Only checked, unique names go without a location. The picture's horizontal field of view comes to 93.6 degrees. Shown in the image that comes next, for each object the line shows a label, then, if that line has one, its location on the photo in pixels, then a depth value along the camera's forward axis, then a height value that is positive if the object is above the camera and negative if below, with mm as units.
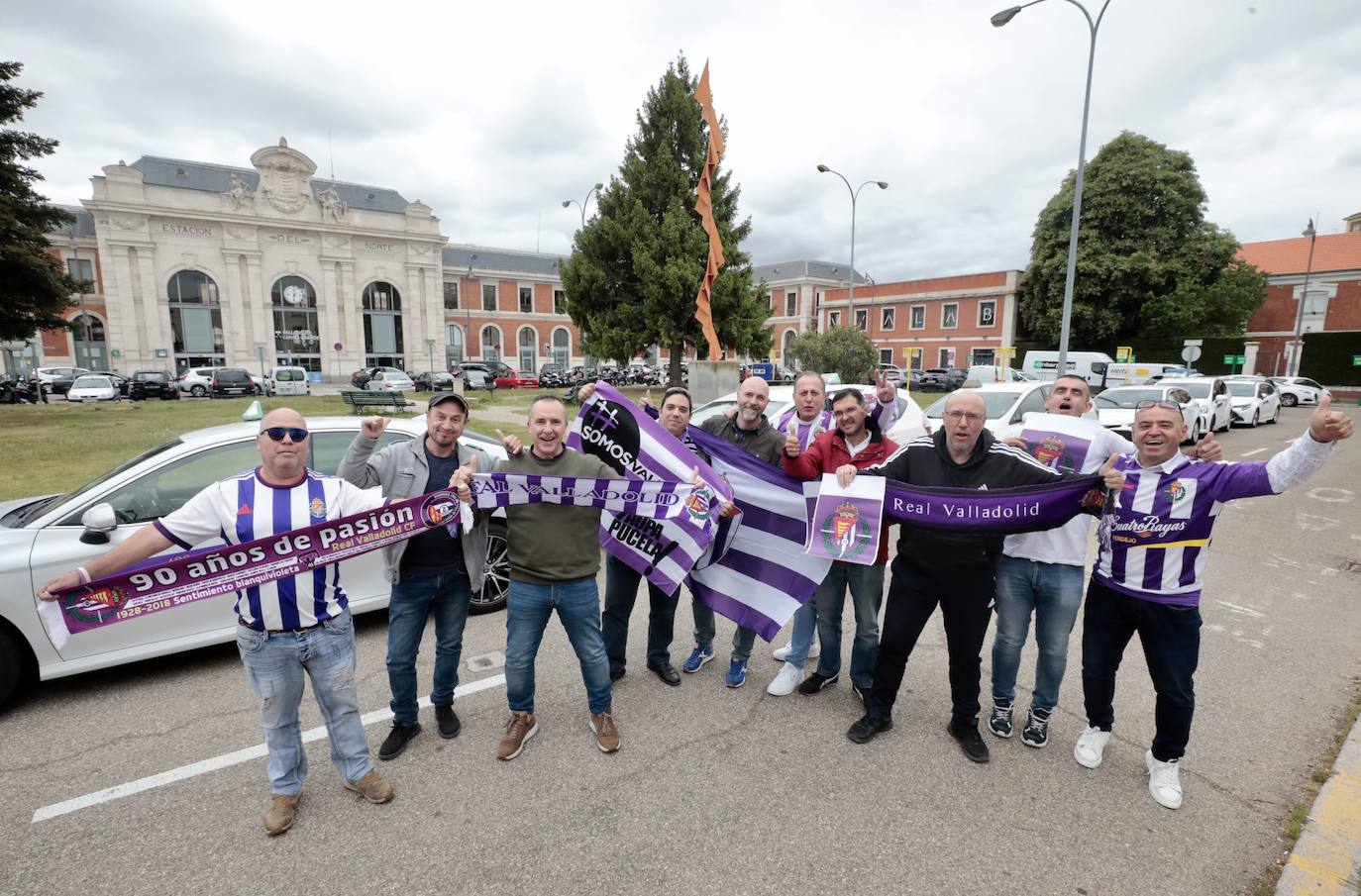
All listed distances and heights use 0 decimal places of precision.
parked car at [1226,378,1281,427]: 19875 -1236
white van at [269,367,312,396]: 34875 -1847
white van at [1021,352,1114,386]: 27547 -257
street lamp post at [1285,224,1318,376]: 39000 +923
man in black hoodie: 3436 -1143
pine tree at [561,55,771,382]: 26516 +4273
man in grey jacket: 3512 -1161
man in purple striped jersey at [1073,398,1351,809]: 3078 -941
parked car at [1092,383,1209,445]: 13557 -1101
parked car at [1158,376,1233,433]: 16844 -926
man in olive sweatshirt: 3531 -1216
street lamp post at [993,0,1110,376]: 16125 +4272
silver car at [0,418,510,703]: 3730 -1163
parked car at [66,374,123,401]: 28594 -1988
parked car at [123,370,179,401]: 31250 -1996
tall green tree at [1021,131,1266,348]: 38188 +6239
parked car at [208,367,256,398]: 33281 -1892
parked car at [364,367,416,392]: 32531 -1574
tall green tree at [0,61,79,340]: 17719 +3002
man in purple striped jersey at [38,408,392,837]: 2828 -1173
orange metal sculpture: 9562 +2240
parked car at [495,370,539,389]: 44188 -2059
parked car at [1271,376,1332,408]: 29656 -1349
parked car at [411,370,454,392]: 34762 -1789
